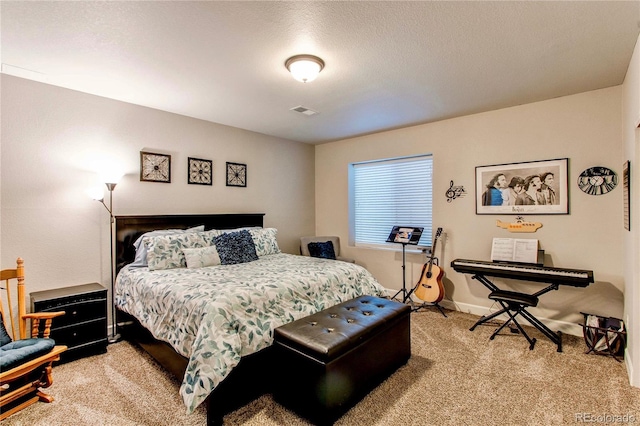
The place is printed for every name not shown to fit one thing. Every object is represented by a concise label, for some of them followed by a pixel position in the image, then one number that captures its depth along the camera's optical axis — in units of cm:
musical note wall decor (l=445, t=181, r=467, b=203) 406
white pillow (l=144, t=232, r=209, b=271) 308
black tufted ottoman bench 191
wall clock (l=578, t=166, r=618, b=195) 308
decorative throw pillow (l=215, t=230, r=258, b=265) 341
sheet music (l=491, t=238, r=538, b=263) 336
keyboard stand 298
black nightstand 271
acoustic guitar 389
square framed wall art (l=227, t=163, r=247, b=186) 444
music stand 423
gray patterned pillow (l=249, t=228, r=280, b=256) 398
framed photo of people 336
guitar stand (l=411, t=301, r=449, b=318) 403
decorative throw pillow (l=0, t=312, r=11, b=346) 219
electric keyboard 284
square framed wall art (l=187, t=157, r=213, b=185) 402
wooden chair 196
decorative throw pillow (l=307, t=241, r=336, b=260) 489
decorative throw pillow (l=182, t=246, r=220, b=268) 317
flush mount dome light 243
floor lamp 332
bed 194
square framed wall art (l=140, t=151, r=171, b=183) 361
